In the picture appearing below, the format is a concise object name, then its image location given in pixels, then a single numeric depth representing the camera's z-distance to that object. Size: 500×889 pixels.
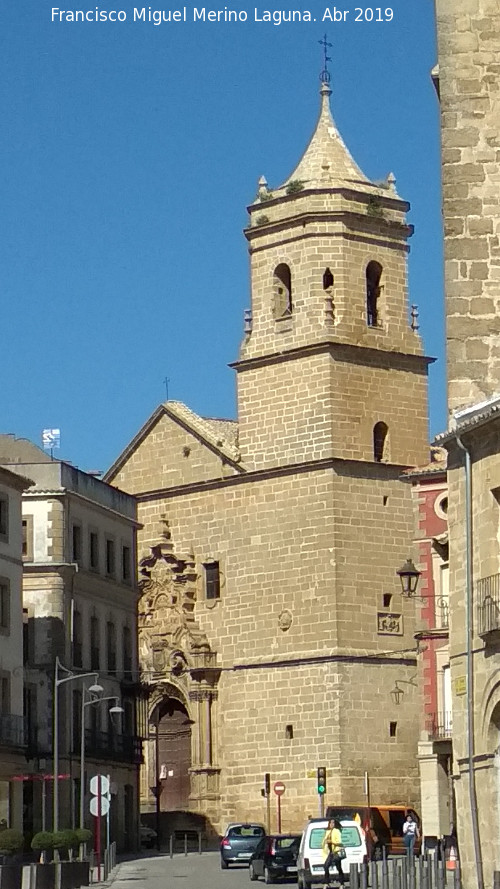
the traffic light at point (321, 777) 65.94
